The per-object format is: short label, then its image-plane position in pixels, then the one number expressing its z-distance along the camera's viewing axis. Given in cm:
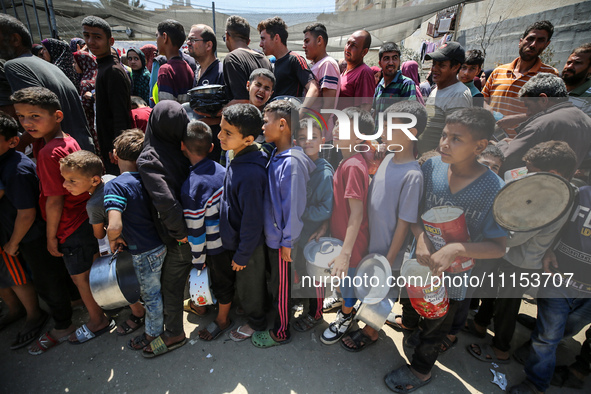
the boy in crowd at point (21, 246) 212
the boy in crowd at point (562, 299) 184
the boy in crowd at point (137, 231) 198
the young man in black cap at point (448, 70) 295
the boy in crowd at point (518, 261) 177
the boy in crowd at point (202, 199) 214
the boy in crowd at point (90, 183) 202
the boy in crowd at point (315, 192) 216
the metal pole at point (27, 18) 660
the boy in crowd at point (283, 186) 206
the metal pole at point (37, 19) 659
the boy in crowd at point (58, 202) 210
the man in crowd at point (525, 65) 324
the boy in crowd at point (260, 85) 260
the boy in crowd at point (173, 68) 314
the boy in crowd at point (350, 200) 205
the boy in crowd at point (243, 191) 206
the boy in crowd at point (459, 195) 177
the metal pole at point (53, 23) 663
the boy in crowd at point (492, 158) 180
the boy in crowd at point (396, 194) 192
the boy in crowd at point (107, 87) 295
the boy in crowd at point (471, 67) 405
